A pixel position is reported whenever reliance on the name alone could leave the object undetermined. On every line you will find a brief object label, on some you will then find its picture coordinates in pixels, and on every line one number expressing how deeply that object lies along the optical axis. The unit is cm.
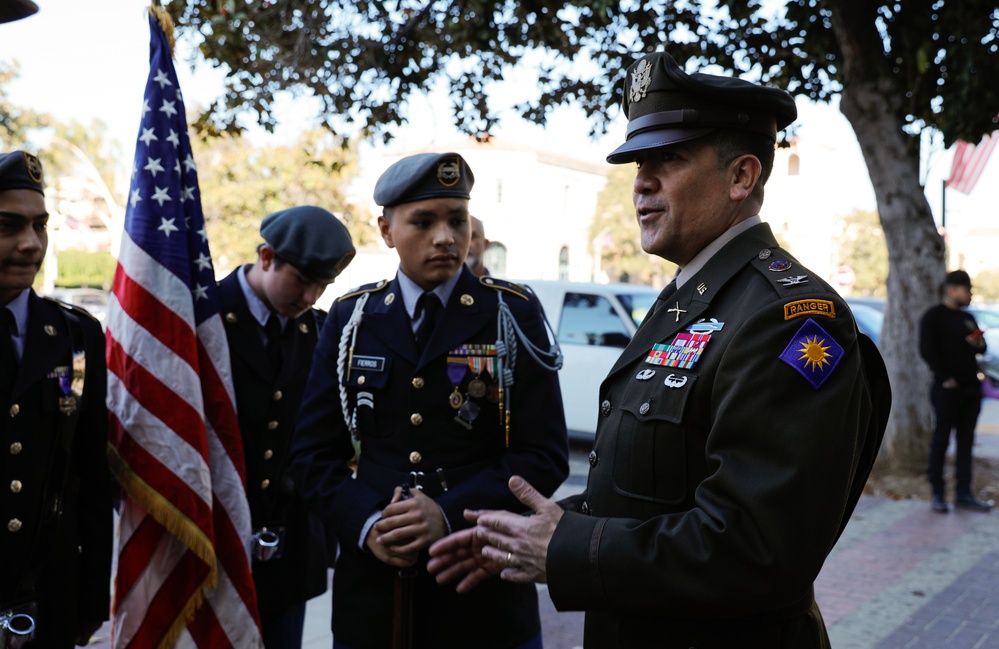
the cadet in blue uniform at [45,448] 253
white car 1005
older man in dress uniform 156
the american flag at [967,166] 1108
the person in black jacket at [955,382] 774
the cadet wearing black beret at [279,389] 336
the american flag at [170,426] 304
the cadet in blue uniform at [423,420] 258
